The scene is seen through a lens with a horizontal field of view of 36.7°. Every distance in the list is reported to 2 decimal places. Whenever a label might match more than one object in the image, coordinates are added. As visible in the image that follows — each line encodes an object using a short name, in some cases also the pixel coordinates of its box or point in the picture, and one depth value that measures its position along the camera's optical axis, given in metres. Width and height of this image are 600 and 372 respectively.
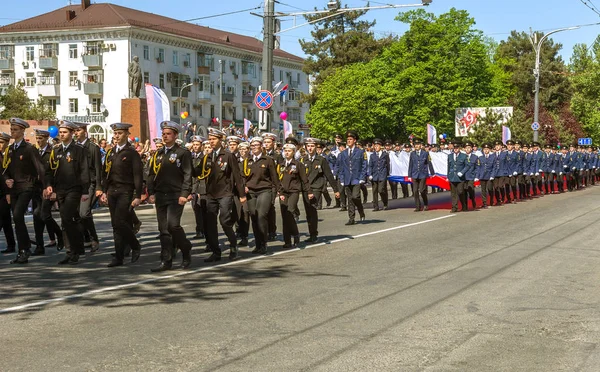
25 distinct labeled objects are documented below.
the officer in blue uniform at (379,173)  23.95
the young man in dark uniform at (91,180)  12.66
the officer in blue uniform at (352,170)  19.52
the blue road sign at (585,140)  87.10
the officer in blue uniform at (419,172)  24.11
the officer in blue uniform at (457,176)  23.48
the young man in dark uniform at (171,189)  11.59
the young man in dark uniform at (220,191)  12.61
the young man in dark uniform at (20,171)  12.77
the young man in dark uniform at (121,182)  11.92
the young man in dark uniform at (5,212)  13.08
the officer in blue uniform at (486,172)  25.78
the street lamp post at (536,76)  50.88
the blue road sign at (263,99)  26.94
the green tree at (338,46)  79.69
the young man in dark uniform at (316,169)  17.92
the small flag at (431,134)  46.48
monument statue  33.69
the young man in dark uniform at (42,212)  13.53
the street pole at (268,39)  27.72
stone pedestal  32.16
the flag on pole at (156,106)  23.83
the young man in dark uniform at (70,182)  12.34
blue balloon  27.11
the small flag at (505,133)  46.22
